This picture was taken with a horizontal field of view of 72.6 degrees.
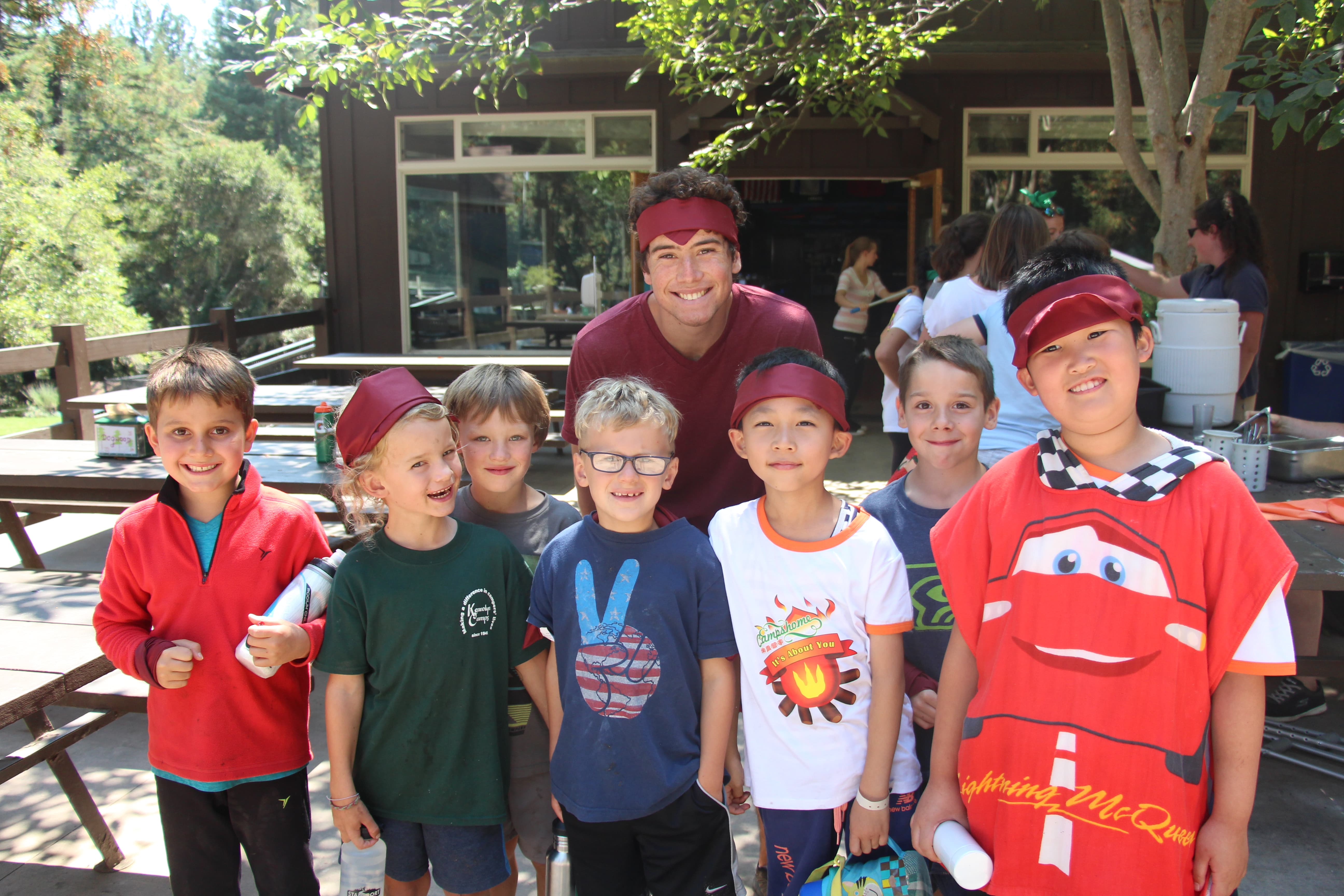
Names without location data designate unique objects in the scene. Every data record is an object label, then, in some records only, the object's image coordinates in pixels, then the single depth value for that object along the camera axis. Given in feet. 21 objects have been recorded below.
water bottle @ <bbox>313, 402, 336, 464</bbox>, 14.43
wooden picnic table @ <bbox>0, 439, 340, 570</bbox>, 13.51
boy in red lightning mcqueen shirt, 4.74
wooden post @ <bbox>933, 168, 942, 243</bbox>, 26.37
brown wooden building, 26.99
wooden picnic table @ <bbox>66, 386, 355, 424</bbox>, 18.98
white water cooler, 11.16
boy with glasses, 6.02
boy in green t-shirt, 6.31
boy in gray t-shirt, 6.95
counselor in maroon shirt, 7.74
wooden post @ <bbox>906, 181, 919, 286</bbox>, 28.53
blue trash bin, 24.52
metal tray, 10.38
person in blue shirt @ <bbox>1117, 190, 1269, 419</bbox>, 13.70
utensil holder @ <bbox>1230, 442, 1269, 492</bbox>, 9.85
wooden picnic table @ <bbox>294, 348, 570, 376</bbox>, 25.46
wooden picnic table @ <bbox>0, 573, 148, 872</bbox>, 6.95
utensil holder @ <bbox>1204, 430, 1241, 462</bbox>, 9.95
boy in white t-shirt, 5.95
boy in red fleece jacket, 6.54
